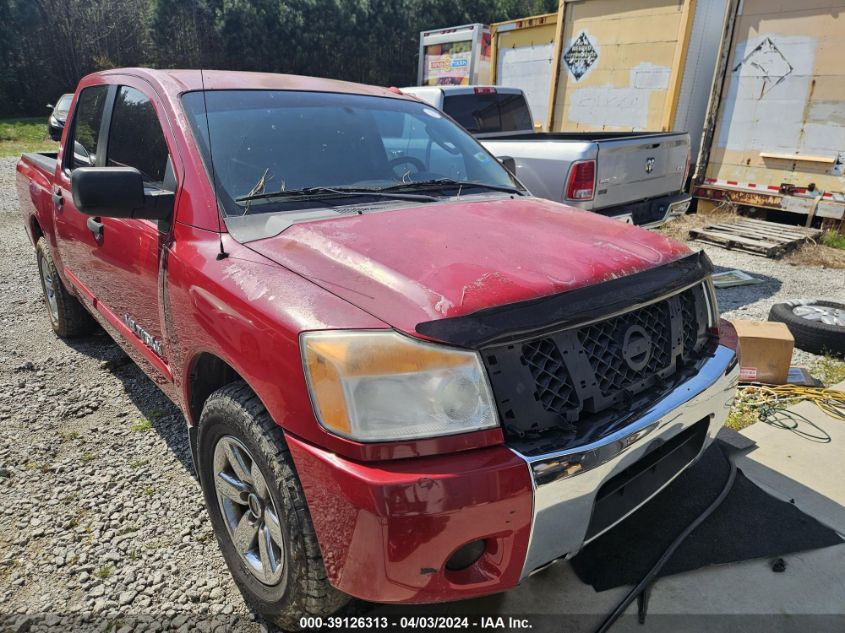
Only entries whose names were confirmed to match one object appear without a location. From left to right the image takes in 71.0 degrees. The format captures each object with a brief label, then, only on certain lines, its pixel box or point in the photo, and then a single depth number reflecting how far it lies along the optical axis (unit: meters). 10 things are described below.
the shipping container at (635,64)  8.73
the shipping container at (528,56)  10.97
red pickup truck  1.51
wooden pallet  7.14
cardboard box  3.72
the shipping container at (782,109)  7.44
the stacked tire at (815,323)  4.30
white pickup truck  5.08
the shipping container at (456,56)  12.96
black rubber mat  2.34
